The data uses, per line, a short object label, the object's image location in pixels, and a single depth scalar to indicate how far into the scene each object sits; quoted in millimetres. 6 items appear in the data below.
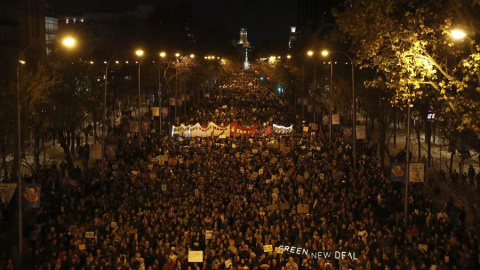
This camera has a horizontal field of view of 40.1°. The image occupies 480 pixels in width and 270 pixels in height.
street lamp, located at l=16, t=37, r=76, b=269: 18719
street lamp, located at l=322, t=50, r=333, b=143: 39062
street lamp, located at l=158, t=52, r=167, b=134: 44844
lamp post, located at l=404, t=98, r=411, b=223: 22562
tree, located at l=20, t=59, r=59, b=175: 26438
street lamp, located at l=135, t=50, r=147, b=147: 38581
